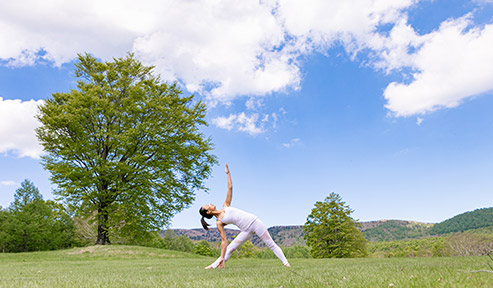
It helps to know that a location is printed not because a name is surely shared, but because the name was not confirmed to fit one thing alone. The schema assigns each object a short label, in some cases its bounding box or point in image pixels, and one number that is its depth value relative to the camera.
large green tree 27.97
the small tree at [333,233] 40.72
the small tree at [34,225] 41.00
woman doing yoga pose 8.09
